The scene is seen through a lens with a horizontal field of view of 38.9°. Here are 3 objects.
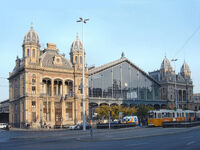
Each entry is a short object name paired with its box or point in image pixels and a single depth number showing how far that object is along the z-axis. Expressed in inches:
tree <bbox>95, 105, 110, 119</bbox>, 3006.9
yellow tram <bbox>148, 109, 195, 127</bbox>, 2145.7
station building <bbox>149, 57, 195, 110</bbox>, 4291.3
